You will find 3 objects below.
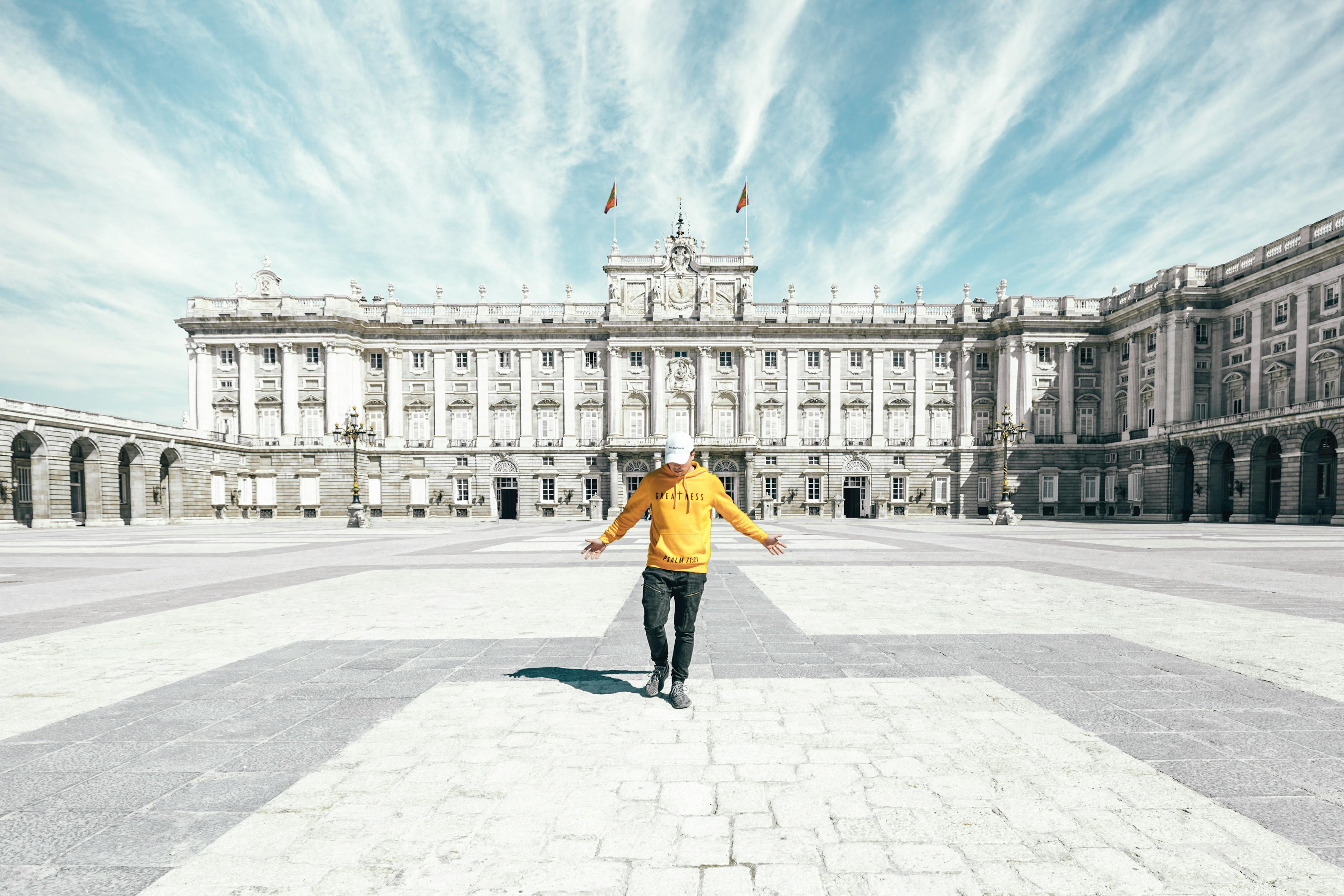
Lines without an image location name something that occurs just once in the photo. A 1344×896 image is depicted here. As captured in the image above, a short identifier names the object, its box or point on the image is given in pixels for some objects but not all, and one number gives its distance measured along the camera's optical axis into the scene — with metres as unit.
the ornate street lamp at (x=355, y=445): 30.98
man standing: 4.12
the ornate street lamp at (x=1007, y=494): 32.16
